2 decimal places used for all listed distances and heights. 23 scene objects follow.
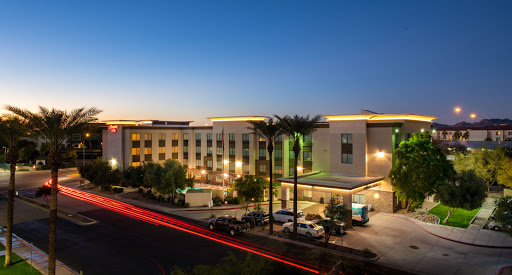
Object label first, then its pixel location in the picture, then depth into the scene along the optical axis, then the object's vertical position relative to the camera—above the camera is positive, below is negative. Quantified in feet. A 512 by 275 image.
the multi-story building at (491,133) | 513.45 +7.43
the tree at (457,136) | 487.90 +2.23
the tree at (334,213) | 85.10 -21.34
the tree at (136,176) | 164.25 -19.88
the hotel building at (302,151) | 131.03 -7.25
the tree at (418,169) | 116.16 -12.44
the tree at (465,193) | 103.14 -19.35
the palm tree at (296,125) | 98.22 +4.40
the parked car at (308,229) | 94.12 -28.73
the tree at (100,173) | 173.88 -19.76
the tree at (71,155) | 250.08 -13.33
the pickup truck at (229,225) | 98.73 -28.69
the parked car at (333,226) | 85.86 -25.79
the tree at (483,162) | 161.38 -13.71
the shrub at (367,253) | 79.01 -30.10
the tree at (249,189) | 119.14 -19.99
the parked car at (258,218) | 109.60 -28.80
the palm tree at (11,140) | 71.82 +0.08
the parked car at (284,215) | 111.75 -28.72
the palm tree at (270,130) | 99.50 +2.90
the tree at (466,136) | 500.74 +2.21
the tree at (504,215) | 69.77 -18.40
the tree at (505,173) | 139.54 -17.03
